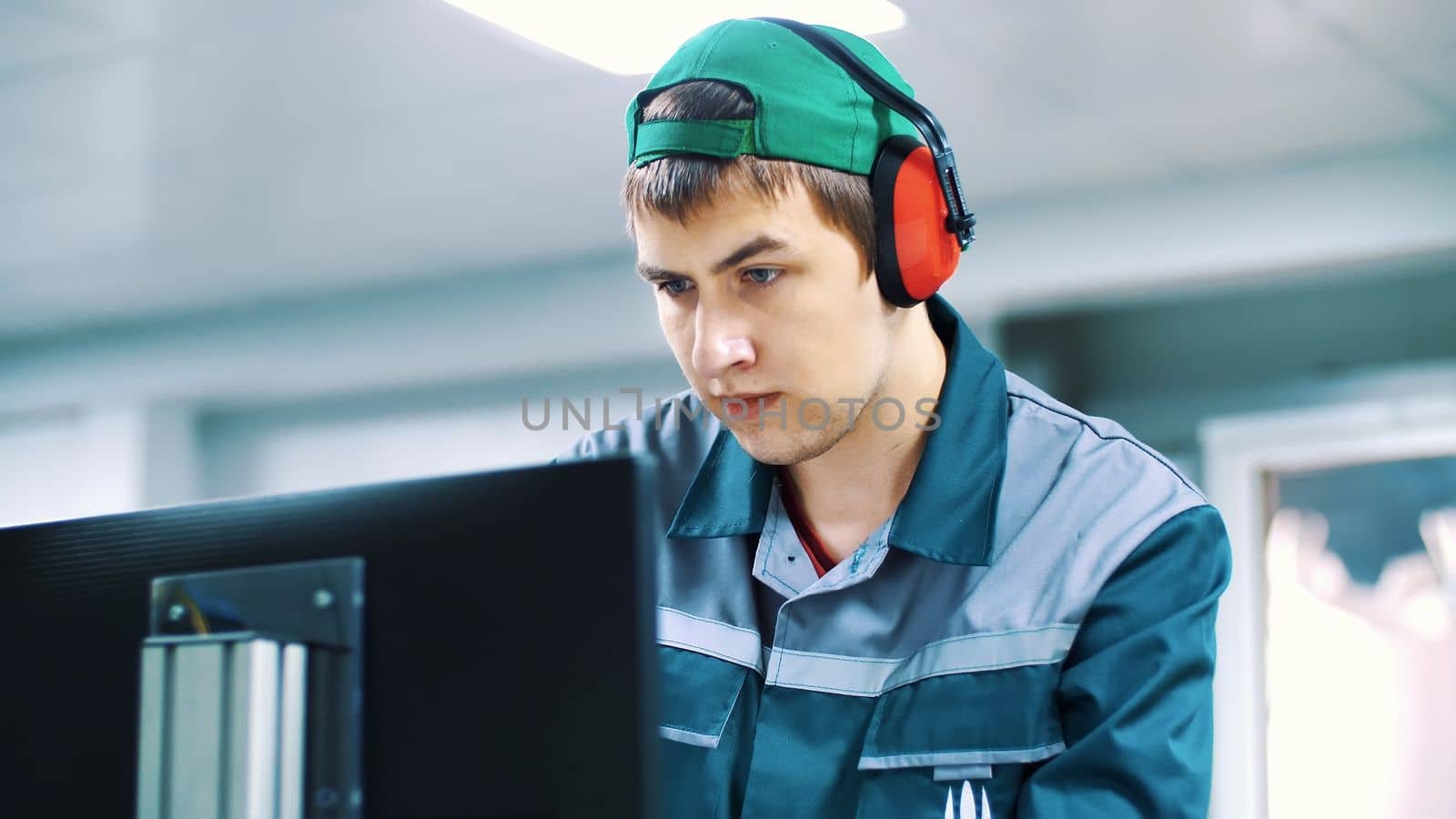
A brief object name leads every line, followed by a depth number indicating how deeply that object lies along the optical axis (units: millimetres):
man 1837
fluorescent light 3287
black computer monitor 1477
